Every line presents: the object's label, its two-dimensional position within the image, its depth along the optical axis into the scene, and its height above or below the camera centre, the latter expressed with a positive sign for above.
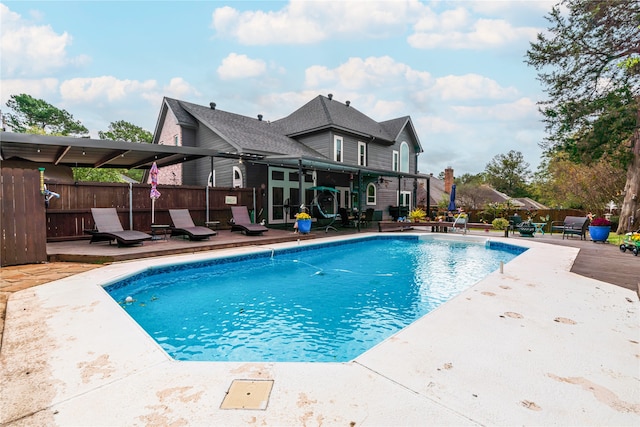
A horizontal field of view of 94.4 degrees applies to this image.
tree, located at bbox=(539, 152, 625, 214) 16.91 +1.33
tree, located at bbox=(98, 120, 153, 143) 31.96 +8.44
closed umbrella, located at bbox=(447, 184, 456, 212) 15.16 +0.16
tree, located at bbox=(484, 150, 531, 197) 41.88 +4.44
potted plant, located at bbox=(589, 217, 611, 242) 10.25 -0.85
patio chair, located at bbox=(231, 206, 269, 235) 10.15 -0.56
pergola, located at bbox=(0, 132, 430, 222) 7.51 +1.82
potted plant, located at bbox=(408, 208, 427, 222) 14.95 -0.48
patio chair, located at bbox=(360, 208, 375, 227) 15.50 -0.58
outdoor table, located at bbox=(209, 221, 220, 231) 11.43 -0.74
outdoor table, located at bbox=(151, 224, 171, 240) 8.67 -0.81
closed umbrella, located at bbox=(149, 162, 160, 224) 8.50 +0.76
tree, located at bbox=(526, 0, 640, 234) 12.13 +5.61
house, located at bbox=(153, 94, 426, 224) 13.09 +3.01
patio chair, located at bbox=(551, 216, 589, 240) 11.31 -0.81
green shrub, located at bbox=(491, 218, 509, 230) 13.46 -0.87
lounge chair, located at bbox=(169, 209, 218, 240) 8.52 -0.59
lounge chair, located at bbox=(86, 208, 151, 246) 7.29 -0.58
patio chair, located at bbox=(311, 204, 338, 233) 13.06 -0.64
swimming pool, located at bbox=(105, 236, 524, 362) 3.34 -1.52
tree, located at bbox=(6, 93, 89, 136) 29.20 +9.59
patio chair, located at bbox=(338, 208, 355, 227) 14.62 -0.54
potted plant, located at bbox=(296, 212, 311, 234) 10.82 -0.54
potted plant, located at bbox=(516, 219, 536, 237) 12.25 -0.97
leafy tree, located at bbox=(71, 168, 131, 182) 21.49 +2.62
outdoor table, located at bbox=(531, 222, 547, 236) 13.49 -1.02
